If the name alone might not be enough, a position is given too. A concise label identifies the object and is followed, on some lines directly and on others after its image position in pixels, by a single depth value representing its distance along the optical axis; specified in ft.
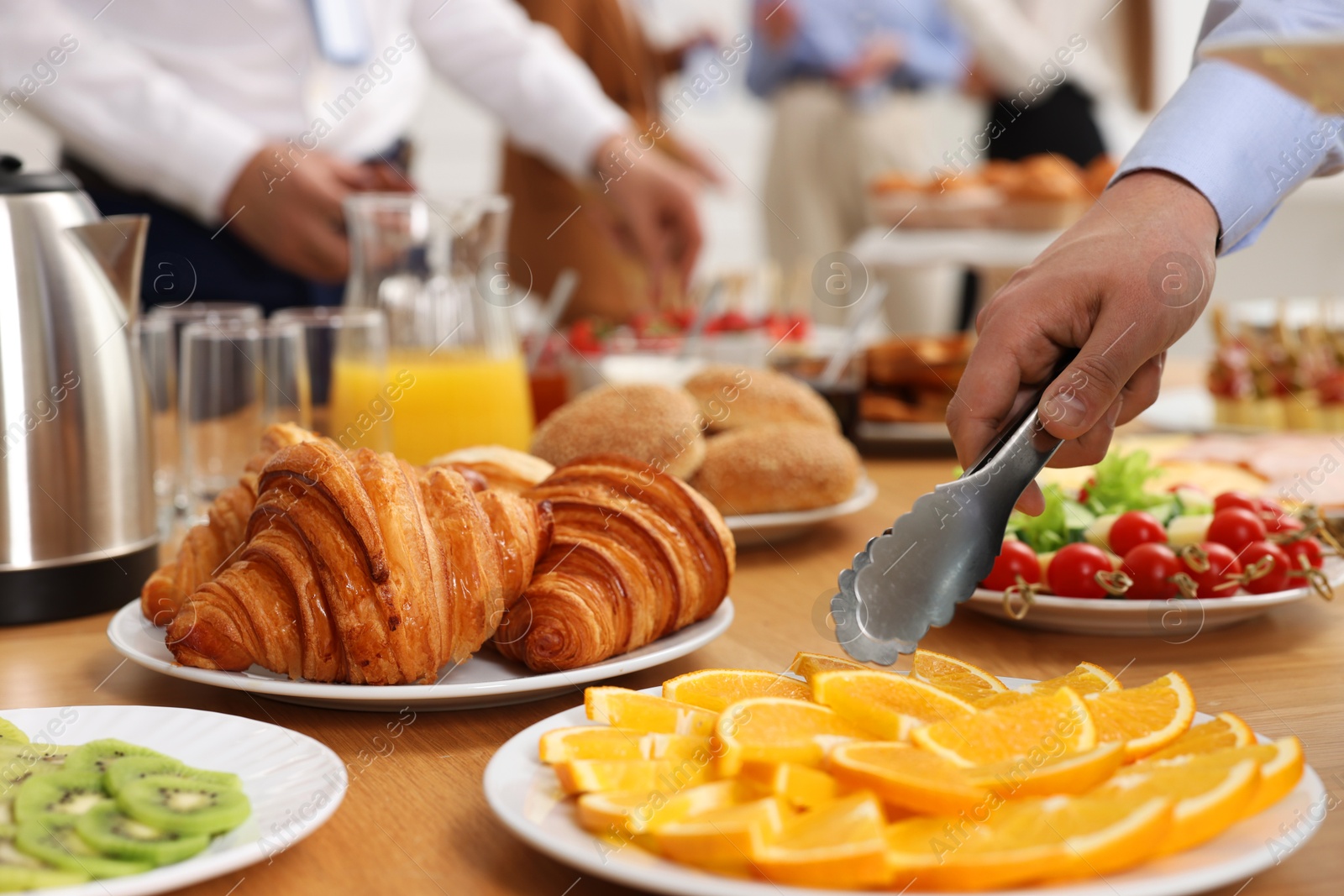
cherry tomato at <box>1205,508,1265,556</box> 3.67
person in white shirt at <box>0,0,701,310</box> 6.66
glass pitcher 5.16
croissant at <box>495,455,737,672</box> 3.02
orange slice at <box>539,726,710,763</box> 2.35
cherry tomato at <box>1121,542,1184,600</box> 3.57
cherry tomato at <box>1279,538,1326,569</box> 3.70
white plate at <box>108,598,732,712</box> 2.83
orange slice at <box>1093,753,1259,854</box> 2.00
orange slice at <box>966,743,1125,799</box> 2.11
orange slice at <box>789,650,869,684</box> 2.79
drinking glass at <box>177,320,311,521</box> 4.67
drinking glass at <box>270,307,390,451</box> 5.05
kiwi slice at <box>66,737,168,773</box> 2.30
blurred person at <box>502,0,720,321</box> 11.60
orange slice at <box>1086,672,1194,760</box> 2.39
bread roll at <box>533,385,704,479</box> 4.64
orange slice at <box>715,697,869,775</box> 2.20
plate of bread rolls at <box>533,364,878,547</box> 4.66
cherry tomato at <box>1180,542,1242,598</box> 3.59
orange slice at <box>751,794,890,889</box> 1.89
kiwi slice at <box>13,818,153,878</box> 1.96
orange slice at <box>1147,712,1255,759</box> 2.37
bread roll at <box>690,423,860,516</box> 4.72
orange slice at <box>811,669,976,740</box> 2.44
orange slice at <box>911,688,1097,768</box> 2.27
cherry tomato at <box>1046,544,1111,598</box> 3.60
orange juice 5.10
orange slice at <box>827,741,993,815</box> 2.02
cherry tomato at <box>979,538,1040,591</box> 3.66
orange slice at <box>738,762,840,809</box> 2.14
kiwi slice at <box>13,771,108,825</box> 2.10
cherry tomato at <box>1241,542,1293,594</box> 3.61
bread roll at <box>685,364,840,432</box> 5.38
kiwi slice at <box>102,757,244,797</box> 2.24
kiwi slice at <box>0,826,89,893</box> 1.91
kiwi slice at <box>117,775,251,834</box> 2.09
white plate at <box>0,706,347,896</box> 2.00
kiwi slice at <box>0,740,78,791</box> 2.28
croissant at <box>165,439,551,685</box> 2.81
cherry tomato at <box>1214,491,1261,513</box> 3.79
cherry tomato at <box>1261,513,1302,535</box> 3.77
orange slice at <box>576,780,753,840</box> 2.07
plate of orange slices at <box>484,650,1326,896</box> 1.93
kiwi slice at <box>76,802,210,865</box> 2.00
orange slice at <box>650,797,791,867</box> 1.95
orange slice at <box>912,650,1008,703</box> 2.76
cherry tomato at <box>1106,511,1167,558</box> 3.75
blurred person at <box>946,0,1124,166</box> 14.62
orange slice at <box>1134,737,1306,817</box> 2.12
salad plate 3.50
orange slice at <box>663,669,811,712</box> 2.70
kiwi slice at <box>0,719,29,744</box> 2.48
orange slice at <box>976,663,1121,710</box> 2.62
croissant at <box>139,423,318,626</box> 3.29
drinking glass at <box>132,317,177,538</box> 5.25
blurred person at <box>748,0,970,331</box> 17.48
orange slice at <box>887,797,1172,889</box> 1.90
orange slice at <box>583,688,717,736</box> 2.54
